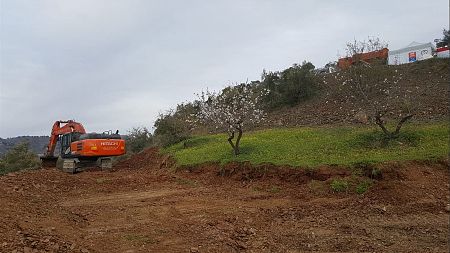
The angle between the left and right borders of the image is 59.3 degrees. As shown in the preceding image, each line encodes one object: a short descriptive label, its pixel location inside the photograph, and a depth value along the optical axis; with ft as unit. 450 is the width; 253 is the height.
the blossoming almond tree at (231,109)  55.11
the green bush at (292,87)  99.14
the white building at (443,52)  103.62
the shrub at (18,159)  115.55
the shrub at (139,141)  116.98
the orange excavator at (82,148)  69.26
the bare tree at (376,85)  49.77
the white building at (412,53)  113.60
